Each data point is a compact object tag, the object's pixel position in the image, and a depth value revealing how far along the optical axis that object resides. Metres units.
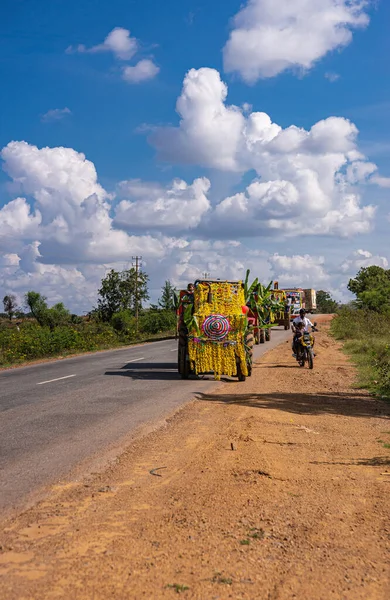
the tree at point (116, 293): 73.38
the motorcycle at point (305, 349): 19.62
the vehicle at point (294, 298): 41.19
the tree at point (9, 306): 112.04
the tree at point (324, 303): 136.04
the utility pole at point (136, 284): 67.78
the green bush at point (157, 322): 56.94
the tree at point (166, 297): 64.02
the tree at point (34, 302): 103.69
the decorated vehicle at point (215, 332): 16.47
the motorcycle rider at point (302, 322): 19.53
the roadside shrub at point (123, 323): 59.38
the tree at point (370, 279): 99.06
